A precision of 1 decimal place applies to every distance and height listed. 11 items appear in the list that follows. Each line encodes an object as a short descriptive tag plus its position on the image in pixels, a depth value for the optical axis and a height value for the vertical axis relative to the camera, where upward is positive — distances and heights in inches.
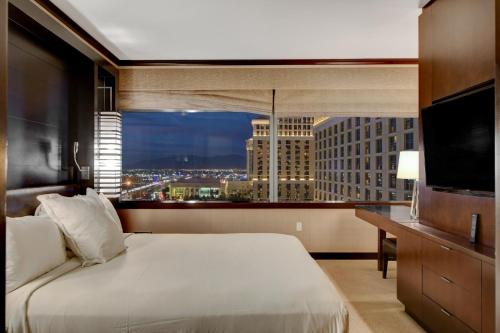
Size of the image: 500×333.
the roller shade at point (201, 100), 182.1 +35.8
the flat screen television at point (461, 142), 83.7 +7.3
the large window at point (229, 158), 190.4 +5.5
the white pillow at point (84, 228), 94.3 -16.6
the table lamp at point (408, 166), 139.6 +1.0
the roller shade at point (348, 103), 180.5 +34.3
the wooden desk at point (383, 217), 122.7 -18.2
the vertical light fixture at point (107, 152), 156.3 +7.4
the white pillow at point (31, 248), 75.7 -19.0
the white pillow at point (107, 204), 115.5 -12.7
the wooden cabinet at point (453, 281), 78.3 -28.3
